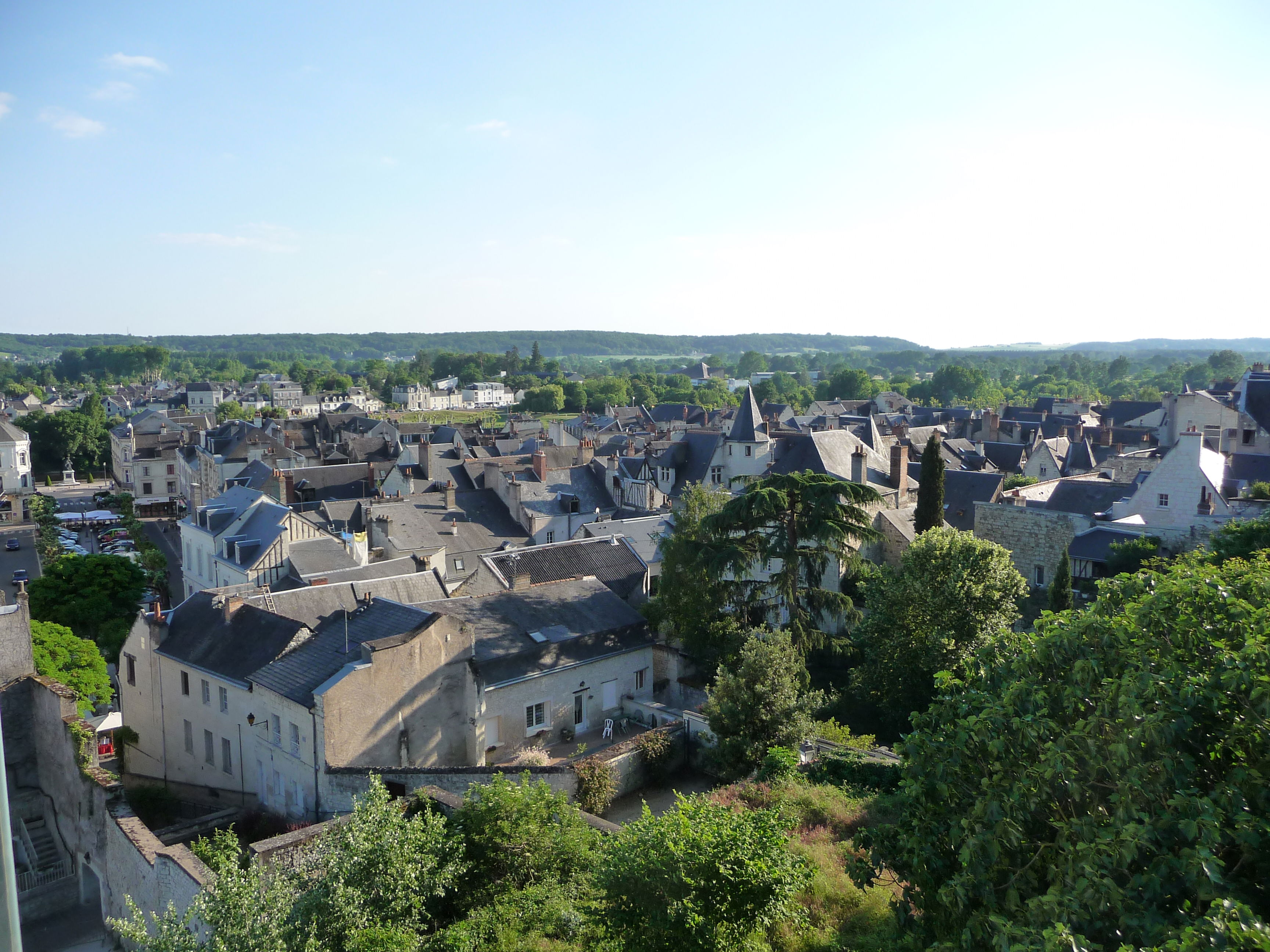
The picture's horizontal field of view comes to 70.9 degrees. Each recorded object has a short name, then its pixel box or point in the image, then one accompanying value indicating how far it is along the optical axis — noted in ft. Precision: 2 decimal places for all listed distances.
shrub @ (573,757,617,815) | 70.08
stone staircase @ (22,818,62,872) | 82.07
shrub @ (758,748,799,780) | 69.00
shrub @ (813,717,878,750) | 76.95
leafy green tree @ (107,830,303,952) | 40.98
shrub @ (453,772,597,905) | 56.08
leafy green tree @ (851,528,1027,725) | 81.76
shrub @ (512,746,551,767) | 74.79
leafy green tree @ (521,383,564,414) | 568.82
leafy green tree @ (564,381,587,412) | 590.55
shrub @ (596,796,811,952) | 41.68
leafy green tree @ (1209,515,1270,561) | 80.02
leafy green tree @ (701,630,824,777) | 73.87
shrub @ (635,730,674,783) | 77.77
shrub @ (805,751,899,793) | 69.36
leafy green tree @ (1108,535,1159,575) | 101.71
